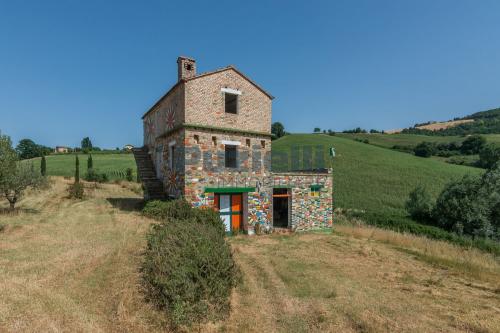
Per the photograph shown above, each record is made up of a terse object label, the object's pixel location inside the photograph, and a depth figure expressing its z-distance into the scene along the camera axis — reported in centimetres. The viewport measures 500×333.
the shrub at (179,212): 1262
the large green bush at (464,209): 2342
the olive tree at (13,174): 1616
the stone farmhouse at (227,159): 1463
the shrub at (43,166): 3730
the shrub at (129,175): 4177
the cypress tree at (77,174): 3132
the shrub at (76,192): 2505
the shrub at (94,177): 3975
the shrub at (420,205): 2912
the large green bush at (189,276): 581
